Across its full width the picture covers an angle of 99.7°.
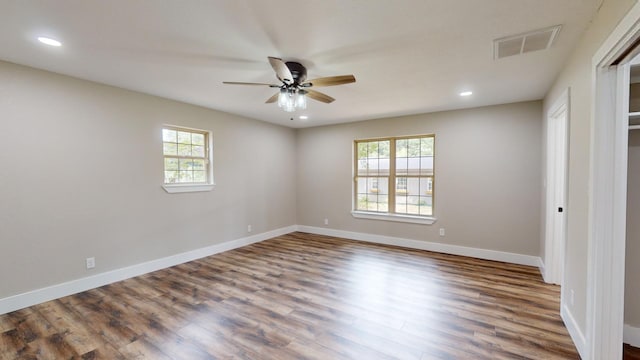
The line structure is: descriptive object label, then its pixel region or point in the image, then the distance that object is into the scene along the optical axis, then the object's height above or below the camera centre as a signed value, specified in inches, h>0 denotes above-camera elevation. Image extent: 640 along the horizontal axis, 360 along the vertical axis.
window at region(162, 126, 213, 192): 161.6 +10.7
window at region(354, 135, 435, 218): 196.2 -1.0
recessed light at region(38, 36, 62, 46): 86.5 +44.0
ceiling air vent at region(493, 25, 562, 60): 82.5 +43.4
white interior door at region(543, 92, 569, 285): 125.6 -10.8
